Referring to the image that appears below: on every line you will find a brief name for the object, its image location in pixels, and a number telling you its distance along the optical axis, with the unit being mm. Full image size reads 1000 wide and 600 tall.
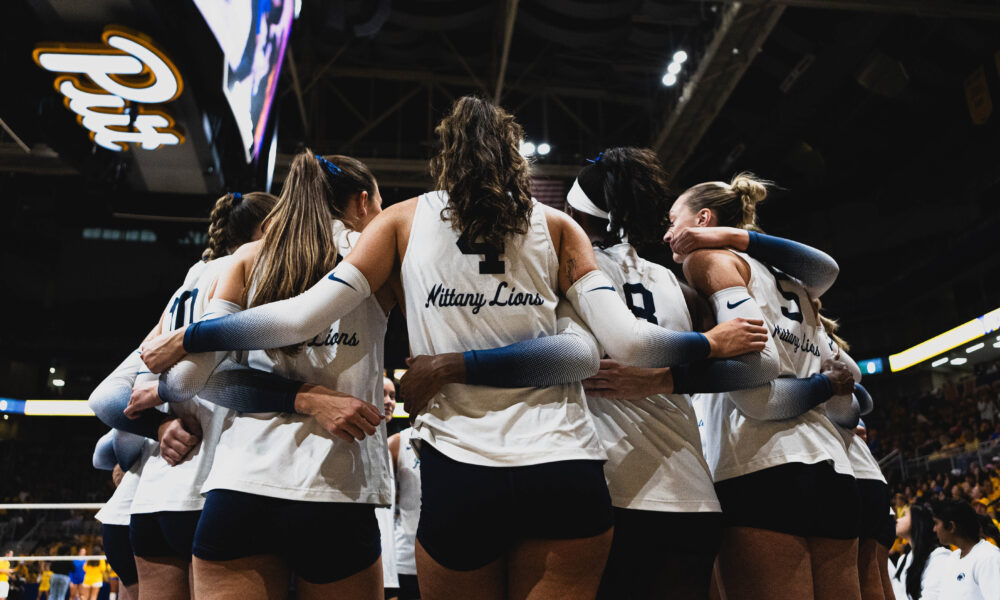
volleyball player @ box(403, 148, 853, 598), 1714
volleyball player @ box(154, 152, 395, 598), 1525
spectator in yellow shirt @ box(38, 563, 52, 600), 8008
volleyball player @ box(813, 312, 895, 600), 2432
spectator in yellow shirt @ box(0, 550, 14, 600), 5355
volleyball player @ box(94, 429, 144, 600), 2295
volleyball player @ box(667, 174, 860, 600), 1899
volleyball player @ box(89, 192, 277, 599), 1905
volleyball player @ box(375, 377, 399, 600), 4008
